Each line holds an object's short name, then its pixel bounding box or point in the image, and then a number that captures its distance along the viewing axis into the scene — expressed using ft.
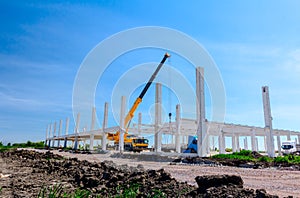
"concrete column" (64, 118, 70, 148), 118.51
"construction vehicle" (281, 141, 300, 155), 80.11
